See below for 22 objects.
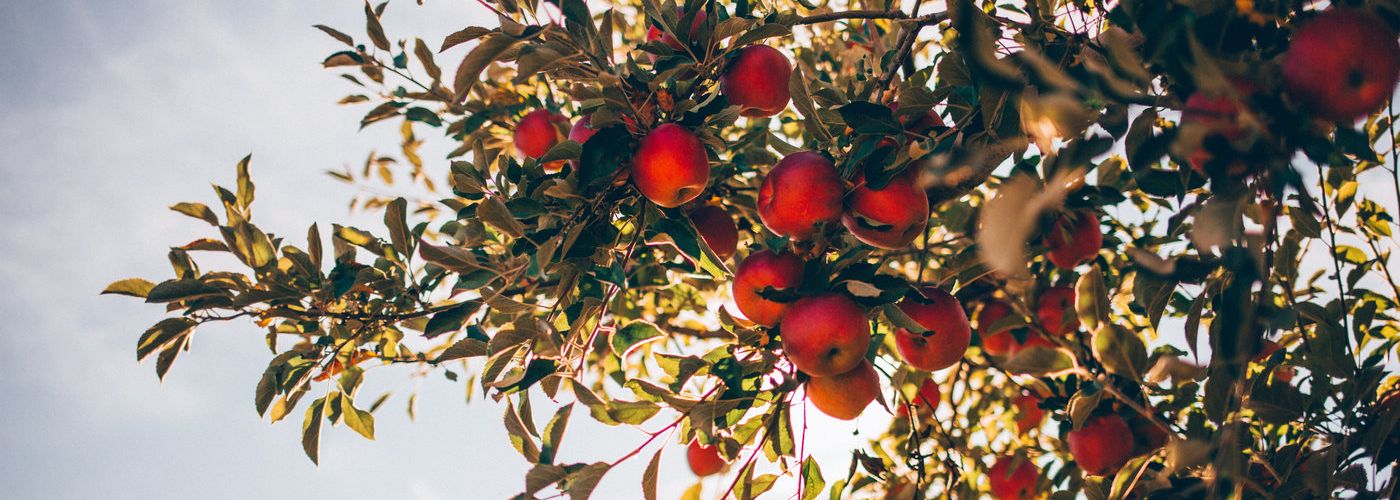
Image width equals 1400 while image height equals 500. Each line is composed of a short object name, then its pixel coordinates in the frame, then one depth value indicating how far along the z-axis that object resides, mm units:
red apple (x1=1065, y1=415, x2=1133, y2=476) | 2279
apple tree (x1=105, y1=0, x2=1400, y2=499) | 931
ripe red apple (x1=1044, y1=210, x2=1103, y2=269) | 2238
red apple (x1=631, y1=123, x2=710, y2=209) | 1501
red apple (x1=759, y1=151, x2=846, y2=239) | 1563
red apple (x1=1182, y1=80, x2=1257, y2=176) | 856
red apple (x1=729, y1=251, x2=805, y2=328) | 1605
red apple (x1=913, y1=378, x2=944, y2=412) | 2730
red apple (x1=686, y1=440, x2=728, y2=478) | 2393
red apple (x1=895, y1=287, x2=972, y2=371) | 1733
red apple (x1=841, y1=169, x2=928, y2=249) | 1536
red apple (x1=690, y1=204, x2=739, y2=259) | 1864
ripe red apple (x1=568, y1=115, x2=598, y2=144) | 1756
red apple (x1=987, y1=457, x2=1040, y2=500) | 2693
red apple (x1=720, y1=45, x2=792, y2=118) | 1777
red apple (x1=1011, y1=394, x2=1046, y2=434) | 2756
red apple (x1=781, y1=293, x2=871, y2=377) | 1480
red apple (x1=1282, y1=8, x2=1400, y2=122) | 930
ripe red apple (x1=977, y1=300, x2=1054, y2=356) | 2586
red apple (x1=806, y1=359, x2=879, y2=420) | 1696
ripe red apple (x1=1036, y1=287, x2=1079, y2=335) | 2623
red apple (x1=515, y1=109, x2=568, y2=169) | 2209
